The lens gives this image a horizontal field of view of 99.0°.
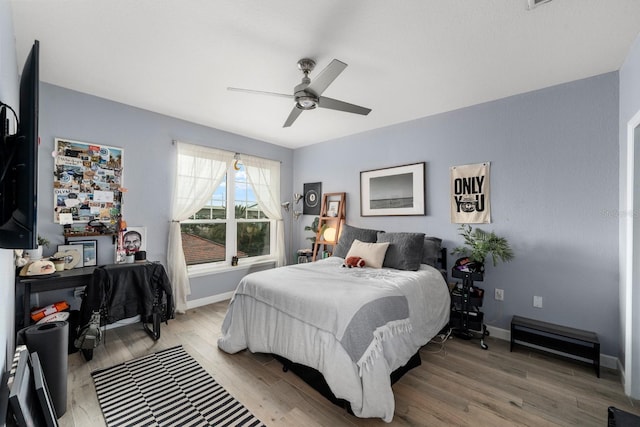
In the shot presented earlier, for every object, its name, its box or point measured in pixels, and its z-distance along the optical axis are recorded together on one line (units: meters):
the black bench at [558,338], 2.31
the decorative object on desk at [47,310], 2.39
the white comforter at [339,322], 1.72
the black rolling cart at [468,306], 2.86
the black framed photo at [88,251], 2.82
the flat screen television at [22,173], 1.01
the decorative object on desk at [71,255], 2.69
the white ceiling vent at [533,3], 1.46
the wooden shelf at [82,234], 2.74
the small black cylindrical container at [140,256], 3.00
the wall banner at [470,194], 3.05
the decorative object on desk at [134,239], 3.13
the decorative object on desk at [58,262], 2.53
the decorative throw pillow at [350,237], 3.60
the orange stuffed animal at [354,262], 3.04
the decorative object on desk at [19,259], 2.24
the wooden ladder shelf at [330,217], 4.32
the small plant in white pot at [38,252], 2.39
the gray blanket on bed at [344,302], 1.78
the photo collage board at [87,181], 2.74
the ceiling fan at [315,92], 1.99
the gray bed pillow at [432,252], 3.13
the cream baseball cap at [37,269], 2.25
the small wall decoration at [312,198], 4.76
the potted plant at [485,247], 2.80
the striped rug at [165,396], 1.73
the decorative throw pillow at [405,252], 2.97
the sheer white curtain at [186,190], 3.50
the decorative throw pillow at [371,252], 3.06
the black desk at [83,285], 2.23
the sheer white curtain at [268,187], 4.50
